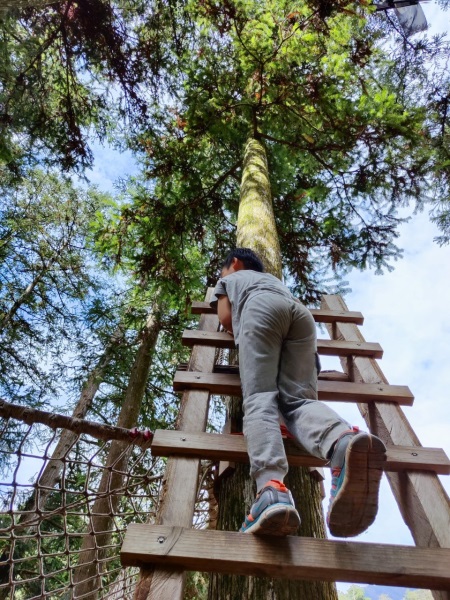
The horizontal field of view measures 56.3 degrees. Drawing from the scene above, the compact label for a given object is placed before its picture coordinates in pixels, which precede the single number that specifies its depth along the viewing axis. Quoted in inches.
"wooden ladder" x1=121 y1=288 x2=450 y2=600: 51.1
